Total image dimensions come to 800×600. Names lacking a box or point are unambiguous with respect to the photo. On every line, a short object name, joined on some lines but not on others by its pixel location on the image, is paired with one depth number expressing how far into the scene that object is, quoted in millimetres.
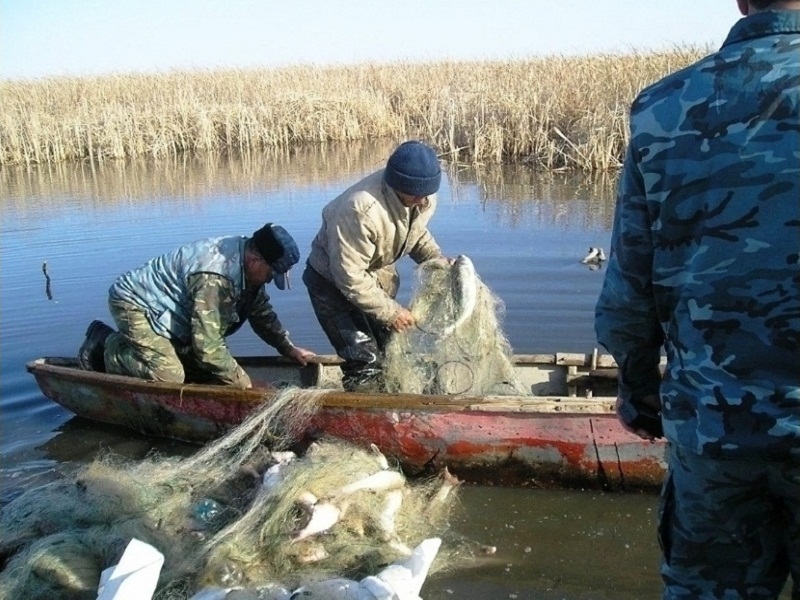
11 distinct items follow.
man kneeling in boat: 5789
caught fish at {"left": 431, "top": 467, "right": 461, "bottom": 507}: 5219
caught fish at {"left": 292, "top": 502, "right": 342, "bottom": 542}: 4230
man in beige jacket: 5723
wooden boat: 5184
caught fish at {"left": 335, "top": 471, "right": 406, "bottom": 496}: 4570
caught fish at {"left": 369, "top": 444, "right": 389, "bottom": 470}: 5105
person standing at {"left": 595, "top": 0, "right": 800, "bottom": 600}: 1925
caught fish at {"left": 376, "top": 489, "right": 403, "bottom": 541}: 4449
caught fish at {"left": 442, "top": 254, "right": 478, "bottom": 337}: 5820
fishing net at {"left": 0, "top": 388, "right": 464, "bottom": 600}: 3949
